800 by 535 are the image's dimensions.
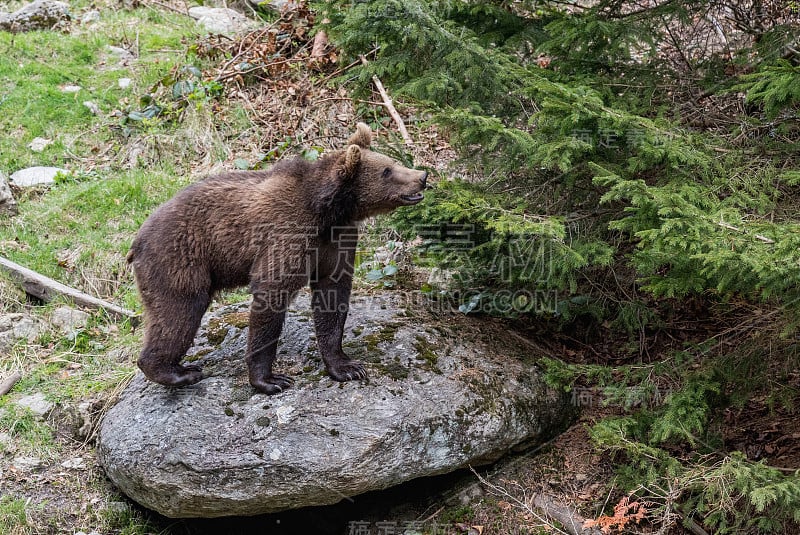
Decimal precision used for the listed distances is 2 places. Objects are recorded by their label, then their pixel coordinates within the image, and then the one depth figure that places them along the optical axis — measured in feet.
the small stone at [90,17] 42.27
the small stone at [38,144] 33.82
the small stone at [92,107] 35.60
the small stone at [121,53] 39.06
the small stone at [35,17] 41.83
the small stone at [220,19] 39.88
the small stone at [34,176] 31.96
